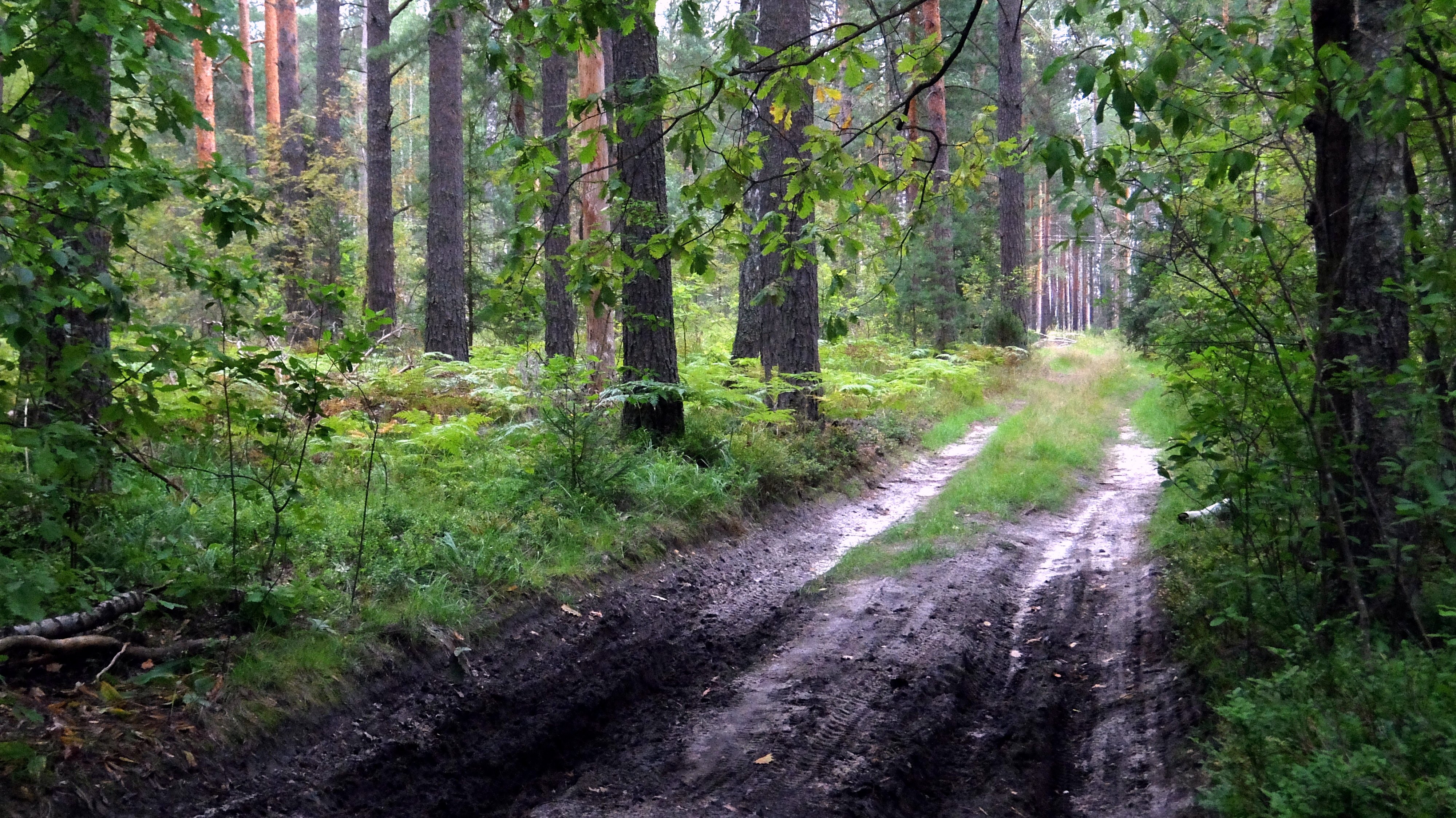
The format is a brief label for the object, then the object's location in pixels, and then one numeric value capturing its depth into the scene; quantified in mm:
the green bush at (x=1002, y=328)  22484
